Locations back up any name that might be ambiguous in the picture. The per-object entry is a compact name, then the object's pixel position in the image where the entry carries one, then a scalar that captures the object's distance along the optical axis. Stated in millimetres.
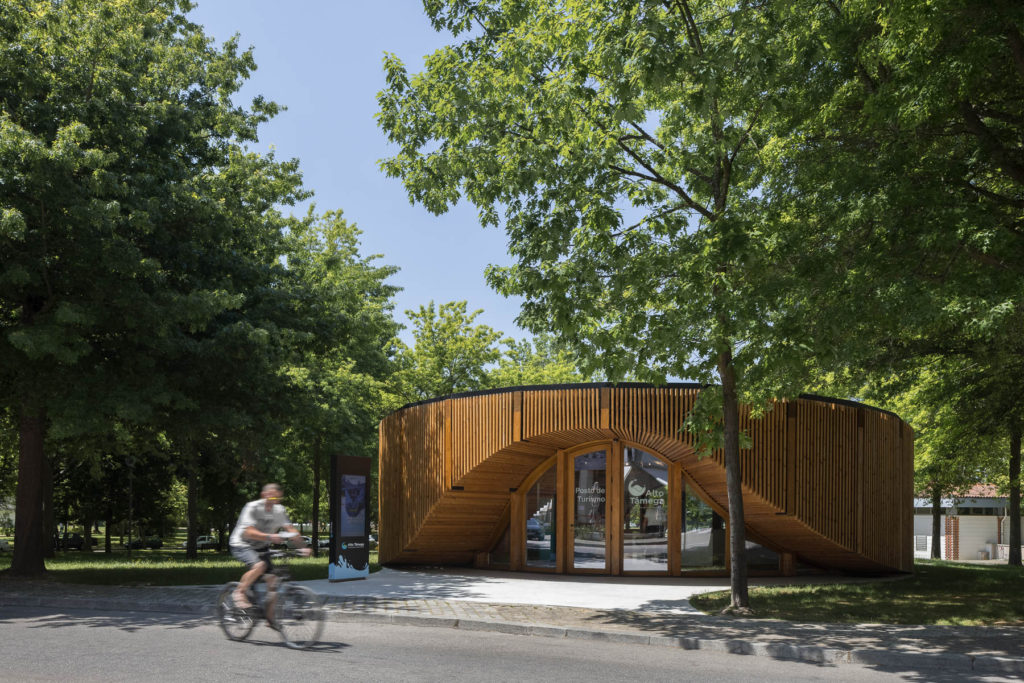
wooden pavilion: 17500
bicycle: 9578
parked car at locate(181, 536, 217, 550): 61475
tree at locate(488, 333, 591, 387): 40719
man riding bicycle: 9773
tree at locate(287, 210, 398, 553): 20469
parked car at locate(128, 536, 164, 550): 58234
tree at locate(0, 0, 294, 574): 14961
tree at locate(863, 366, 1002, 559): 21109
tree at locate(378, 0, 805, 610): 11156
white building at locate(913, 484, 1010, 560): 51781
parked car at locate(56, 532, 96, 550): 54538
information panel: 17078
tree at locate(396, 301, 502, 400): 36938
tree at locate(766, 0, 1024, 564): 9594
